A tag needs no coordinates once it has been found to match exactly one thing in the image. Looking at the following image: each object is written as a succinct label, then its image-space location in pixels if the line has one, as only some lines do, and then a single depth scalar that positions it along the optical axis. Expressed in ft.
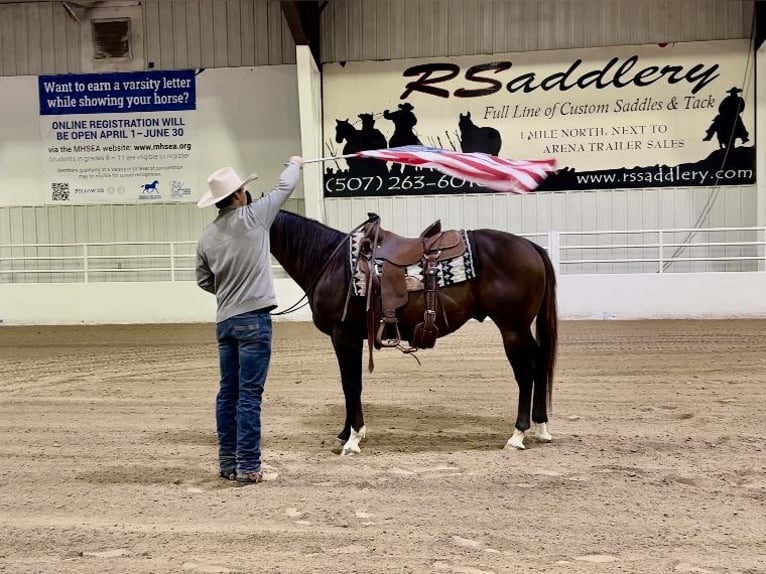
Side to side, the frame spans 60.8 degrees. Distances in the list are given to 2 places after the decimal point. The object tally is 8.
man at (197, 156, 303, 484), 11.30
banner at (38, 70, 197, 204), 41.22
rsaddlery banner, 36.86
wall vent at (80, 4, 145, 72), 41.09
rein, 13.71
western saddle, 13.33
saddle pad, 13.51
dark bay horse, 13.50
